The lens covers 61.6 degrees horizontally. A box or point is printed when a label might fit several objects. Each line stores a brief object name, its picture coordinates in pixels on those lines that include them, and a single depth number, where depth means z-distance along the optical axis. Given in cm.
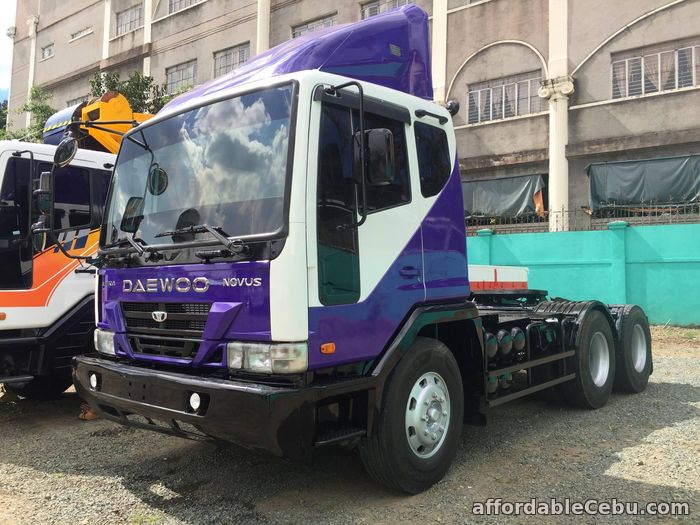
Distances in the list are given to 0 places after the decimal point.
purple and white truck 324
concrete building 1519
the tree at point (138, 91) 1652
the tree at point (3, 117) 3439
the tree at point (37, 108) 1997
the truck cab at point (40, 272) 532
